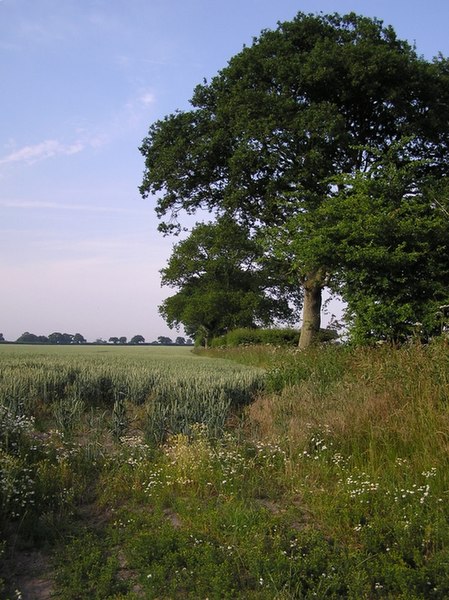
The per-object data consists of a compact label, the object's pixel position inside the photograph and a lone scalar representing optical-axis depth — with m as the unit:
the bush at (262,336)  30.47
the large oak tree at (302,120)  19.86
